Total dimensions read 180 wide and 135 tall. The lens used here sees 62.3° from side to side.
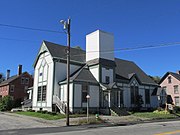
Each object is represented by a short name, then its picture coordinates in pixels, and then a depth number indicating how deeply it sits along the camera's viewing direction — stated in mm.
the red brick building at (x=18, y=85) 35603
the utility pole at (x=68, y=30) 13795
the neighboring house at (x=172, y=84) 34008
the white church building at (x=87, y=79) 19710
